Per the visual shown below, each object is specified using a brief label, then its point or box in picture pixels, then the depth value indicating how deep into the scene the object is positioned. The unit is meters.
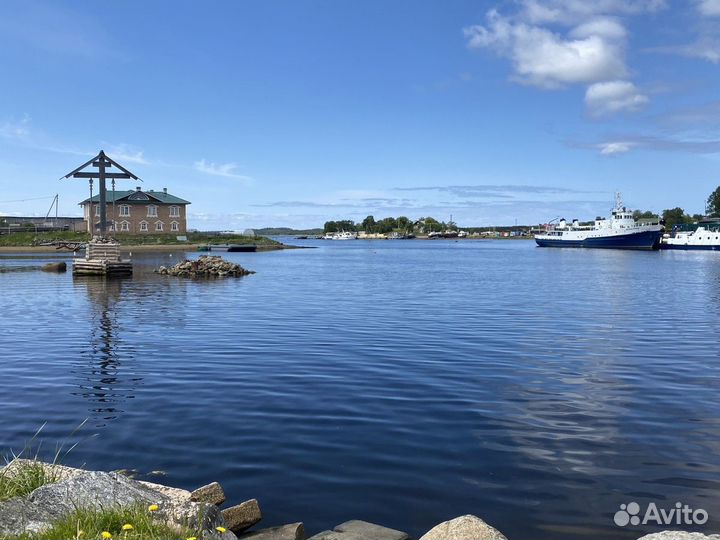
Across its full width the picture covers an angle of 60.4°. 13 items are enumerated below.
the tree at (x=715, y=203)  191.25
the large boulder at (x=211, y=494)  7.07
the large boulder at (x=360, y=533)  6.62
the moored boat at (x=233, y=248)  121.18
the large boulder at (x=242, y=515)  6.85
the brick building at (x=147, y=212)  122.56
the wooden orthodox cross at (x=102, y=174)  50.06
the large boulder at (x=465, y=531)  6.05
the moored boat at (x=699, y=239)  128.00
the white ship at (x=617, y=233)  131.88
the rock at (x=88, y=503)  5.71
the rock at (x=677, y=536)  5.48
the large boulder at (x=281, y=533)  6.62
